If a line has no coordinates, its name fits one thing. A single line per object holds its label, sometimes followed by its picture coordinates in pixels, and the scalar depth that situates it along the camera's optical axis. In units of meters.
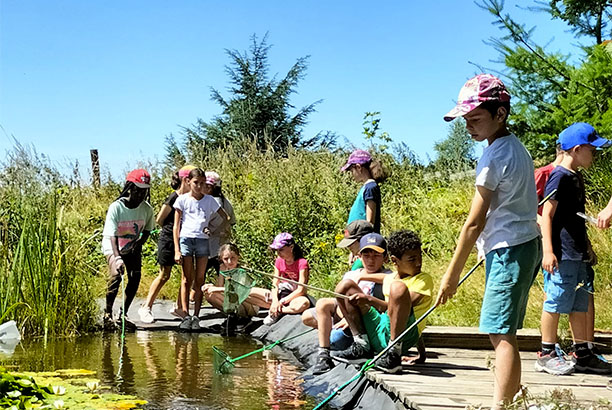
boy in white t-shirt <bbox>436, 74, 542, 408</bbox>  3.06
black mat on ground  4.02
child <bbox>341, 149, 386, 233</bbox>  6.21
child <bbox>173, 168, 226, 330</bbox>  7.49
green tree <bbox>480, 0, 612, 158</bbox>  8.39
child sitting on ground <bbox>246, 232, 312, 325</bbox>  6.91
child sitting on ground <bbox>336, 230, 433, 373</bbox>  4.31
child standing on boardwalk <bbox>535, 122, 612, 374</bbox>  4.30
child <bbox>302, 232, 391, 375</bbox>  4.95
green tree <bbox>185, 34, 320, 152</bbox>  20.02
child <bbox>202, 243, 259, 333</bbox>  7.46
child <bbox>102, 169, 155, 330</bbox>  7.15
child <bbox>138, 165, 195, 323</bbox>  7.73
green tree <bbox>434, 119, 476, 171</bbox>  22.24
